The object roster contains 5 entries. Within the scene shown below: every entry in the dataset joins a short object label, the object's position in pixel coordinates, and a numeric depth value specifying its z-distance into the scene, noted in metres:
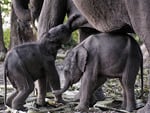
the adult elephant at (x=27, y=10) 6.10
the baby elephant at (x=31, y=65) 4.56
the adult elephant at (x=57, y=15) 5.58
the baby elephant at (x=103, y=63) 4.36
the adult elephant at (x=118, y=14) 3.73
